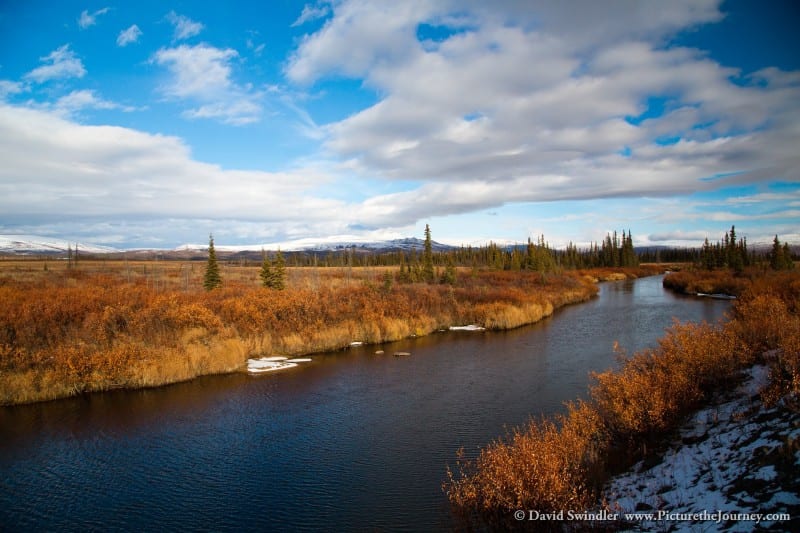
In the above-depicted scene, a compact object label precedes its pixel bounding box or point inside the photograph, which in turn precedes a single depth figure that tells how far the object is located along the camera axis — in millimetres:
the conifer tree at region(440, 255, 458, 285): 56375
